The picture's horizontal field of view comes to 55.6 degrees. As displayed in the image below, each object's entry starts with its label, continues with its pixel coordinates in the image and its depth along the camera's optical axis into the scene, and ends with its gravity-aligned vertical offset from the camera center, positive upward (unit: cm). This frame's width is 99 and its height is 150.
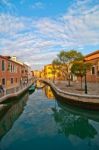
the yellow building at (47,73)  5611 +184
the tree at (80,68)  1366 +114
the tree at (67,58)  1944 +387
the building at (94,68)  2070 +164
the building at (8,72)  1625 +84
